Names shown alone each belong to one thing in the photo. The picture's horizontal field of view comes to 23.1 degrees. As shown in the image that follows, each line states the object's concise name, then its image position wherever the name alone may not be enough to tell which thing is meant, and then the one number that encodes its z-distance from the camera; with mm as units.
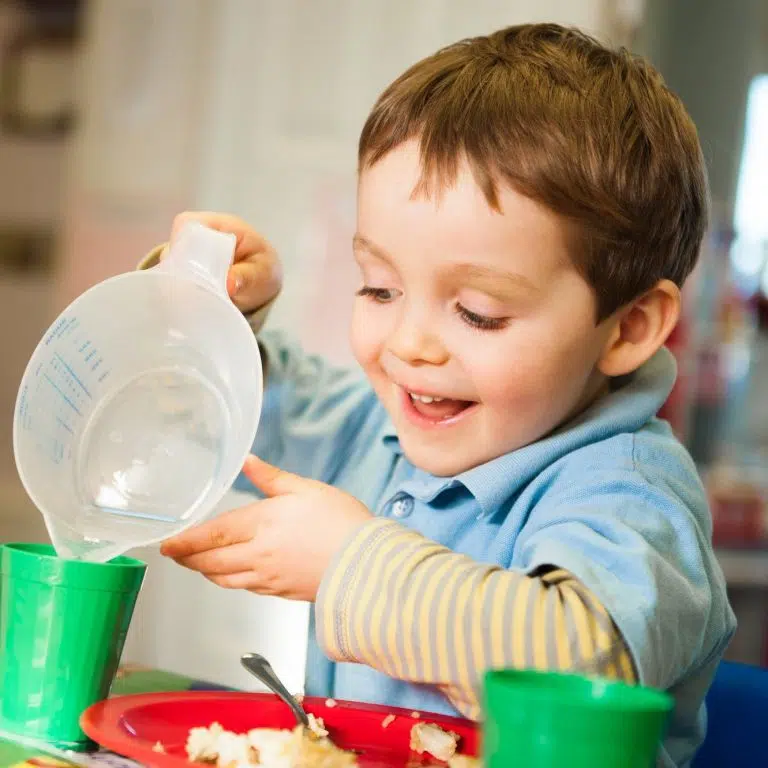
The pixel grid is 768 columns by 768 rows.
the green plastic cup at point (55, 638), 887
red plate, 871
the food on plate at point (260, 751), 844
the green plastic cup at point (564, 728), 713
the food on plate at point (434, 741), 881
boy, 876
